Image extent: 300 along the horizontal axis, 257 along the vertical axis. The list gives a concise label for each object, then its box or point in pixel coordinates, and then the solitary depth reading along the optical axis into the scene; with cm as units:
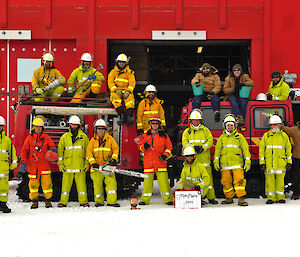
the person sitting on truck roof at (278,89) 1216
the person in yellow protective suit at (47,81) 1196
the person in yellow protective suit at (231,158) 1031
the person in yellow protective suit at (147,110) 1161
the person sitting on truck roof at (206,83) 1163
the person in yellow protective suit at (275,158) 1039
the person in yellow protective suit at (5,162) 969
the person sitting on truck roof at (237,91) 1138
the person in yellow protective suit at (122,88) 1138
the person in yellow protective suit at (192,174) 1009
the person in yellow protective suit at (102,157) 1043
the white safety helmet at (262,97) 1169
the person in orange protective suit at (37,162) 1040
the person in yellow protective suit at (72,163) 1052
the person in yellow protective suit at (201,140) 1059
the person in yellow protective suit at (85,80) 1229
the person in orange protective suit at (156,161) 1048
